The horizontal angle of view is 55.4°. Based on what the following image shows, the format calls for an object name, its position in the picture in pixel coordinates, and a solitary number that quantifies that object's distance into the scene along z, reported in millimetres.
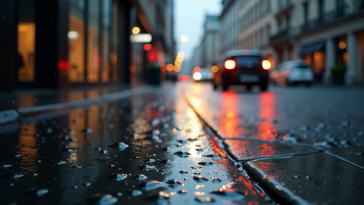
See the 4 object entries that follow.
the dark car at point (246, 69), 14141
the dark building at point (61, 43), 7973
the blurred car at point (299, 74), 24594
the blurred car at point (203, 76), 39541
